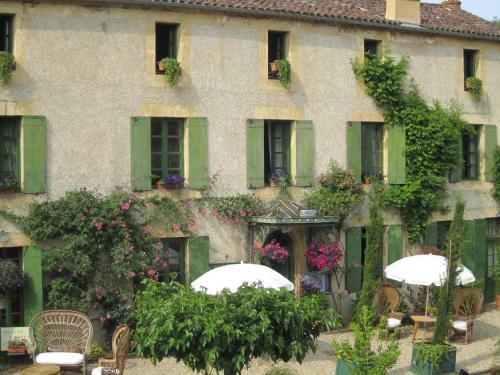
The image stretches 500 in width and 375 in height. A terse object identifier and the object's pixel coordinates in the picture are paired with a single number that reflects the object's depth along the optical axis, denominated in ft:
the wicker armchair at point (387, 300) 56.49
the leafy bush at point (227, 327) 30.66
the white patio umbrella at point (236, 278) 42.19
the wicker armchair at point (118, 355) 39.93
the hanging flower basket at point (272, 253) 53.98
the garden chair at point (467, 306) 55.11
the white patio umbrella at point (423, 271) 50.34
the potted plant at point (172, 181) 51.67
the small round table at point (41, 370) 38.17
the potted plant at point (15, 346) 45.47
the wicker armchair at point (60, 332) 44.89
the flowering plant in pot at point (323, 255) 56.49
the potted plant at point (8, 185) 46.73
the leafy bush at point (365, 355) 34.01
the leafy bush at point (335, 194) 56.95
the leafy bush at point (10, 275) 45.42
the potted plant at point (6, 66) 46.17
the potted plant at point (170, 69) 51.31
